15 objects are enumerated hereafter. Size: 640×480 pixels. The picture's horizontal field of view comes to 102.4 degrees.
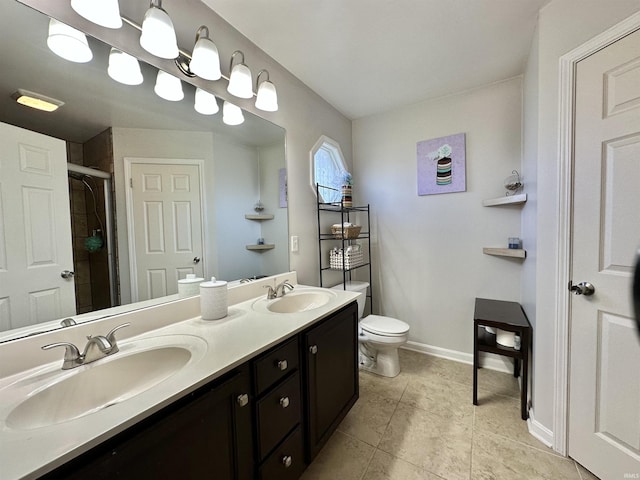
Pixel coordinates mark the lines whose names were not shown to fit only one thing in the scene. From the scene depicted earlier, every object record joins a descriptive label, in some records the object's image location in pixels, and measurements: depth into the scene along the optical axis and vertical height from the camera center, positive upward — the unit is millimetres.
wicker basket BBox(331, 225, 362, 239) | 2270 +1
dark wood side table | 1595 -650
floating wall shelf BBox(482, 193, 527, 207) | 1778 +202
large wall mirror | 848 +203
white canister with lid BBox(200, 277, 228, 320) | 1203 -311
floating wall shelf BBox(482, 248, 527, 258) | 1833 -180
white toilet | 1977 -877
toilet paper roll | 1719 -749
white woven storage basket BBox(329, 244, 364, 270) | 2285 -243
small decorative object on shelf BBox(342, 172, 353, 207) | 2377 +375
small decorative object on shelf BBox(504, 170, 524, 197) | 1941 +340
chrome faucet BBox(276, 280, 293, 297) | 1638 -358
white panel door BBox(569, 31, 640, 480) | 1095 -150
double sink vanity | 557 -460
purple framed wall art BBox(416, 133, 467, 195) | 2240 +580
